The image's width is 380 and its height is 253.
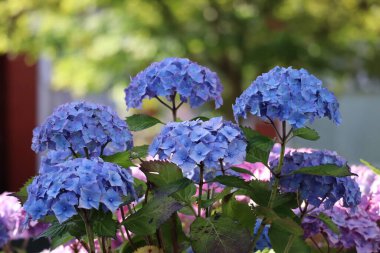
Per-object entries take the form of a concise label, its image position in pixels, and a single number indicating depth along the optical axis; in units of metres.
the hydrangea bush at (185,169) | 1.70
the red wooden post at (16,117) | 12.99
